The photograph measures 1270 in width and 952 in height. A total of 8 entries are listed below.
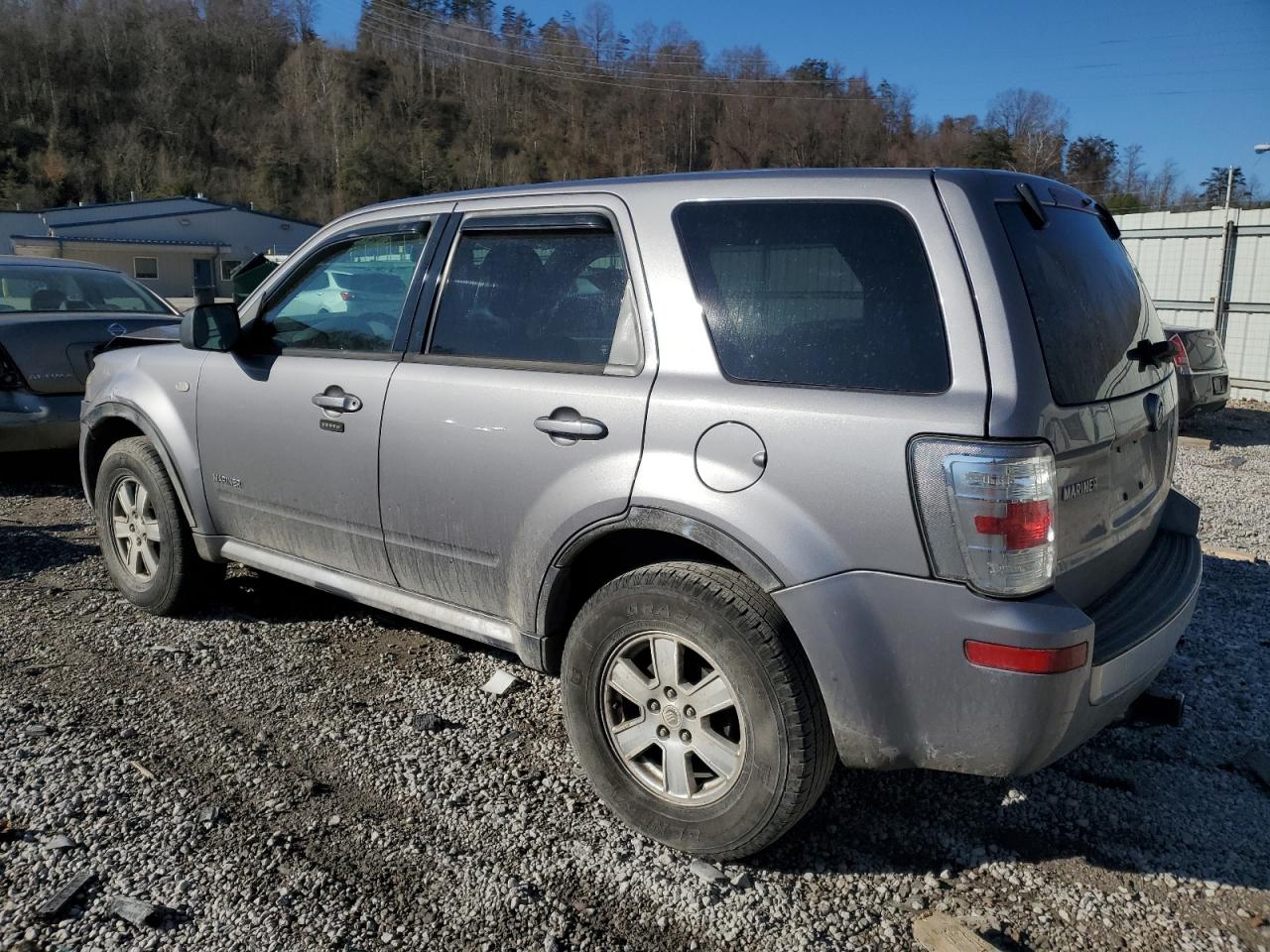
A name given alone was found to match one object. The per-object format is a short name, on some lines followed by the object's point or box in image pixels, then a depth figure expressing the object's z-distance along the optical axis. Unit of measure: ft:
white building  146.92
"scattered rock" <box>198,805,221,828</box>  10.08
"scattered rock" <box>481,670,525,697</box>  13.32
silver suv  8.02
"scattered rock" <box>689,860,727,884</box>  9.37
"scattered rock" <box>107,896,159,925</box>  8.59
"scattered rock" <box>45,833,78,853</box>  9.59
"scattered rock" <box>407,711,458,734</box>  12.21
